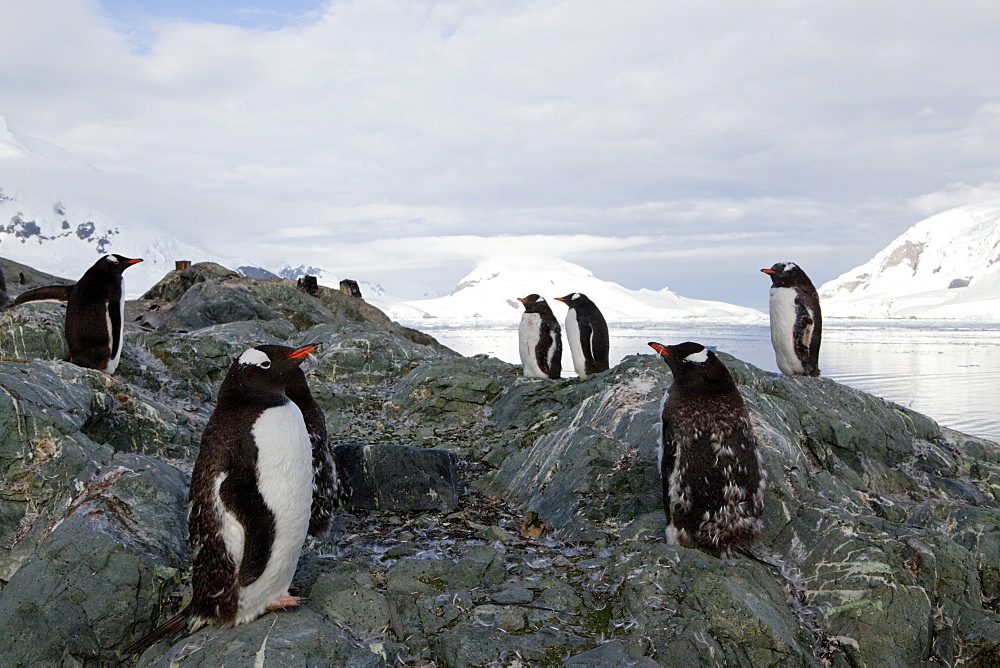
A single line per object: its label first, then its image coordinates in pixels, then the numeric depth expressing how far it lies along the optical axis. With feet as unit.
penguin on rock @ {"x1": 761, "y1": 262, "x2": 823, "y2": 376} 29.58
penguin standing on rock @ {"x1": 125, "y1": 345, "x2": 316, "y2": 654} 12.21
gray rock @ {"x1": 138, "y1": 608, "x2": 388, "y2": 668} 11.42
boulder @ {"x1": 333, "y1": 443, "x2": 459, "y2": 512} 20.08
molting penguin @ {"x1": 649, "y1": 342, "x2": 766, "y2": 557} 15.96
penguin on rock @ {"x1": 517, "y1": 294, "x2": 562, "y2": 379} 36.32
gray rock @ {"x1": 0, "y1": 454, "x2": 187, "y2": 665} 12.65
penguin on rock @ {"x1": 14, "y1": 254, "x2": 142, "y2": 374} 25.49
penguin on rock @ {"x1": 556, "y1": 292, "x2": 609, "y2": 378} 35.55
